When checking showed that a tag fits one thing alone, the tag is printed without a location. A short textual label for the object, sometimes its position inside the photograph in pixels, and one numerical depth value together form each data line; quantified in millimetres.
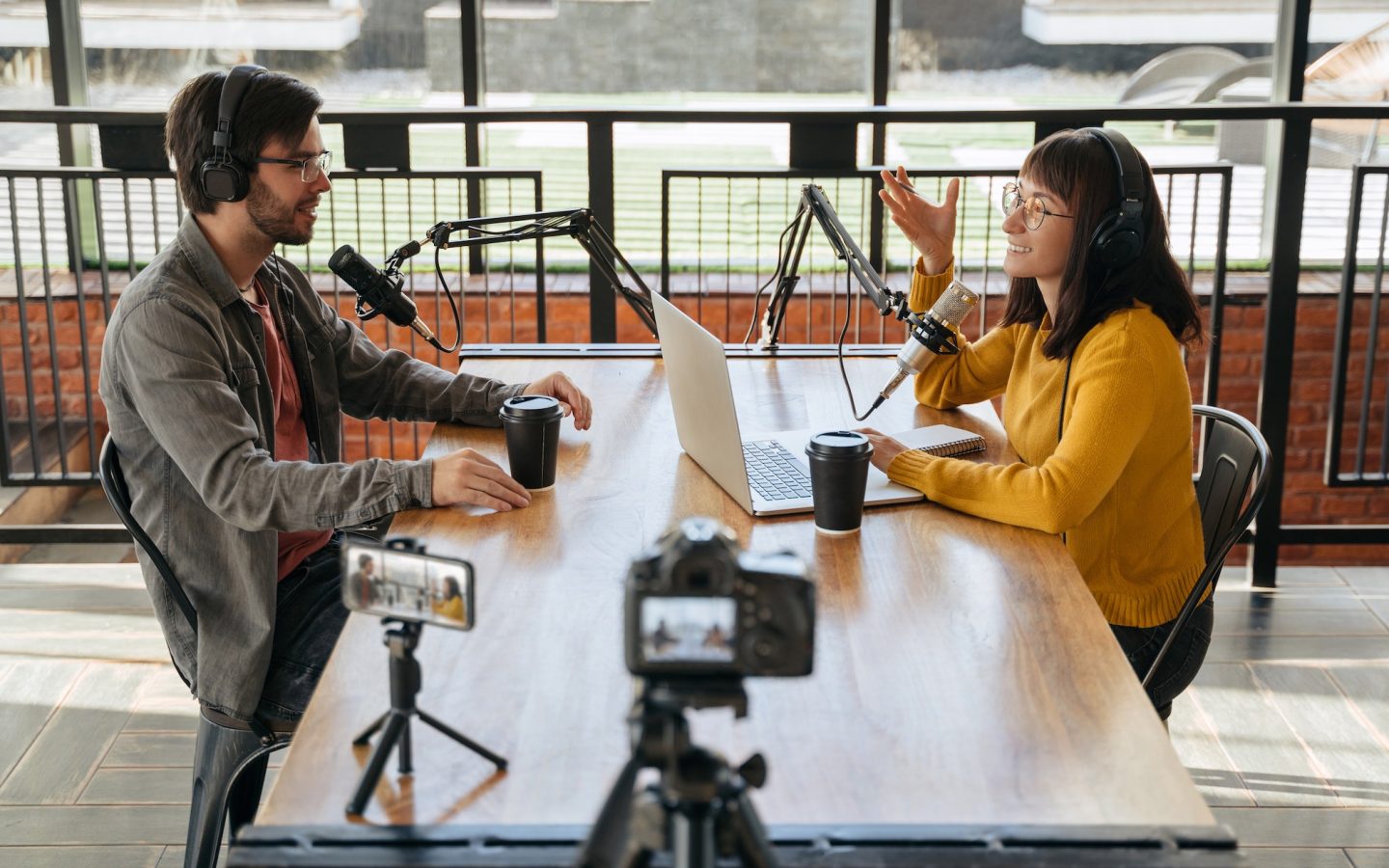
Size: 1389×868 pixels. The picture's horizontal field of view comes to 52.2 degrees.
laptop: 1718
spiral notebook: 2027
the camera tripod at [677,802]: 904
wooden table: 1154
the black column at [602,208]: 3260
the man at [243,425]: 1754
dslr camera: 935
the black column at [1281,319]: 3295
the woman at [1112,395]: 1812
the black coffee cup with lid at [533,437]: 1818
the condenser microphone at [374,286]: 2025
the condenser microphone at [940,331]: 1877
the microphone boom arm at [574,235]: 2189
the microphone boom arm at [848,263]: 1846
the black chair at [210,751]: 1796
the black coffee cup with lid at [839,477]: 1658
